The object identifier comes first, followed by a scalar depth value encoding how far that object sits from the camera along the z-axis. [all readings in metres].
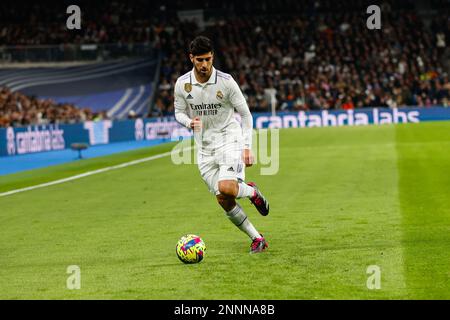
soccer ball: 16.86
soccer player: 17.78
